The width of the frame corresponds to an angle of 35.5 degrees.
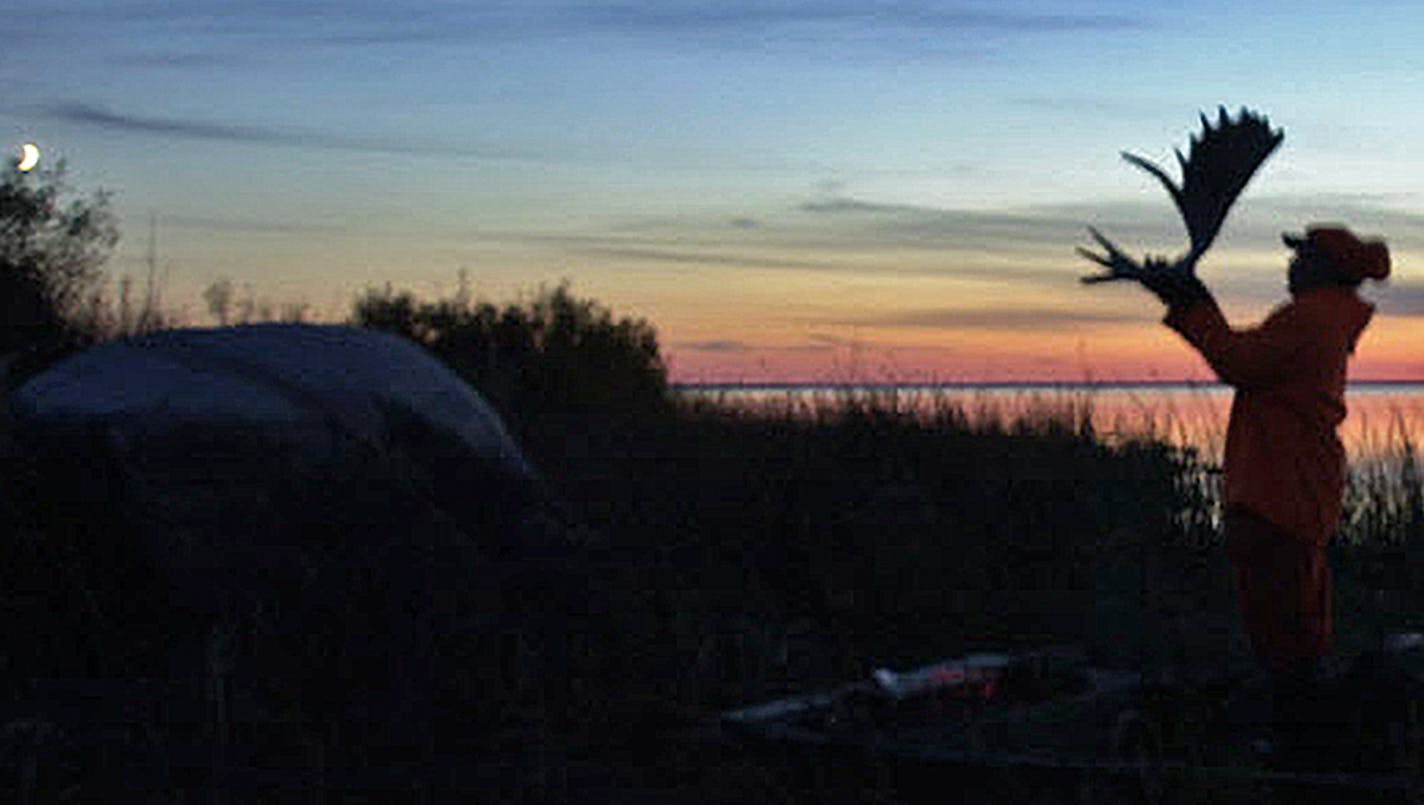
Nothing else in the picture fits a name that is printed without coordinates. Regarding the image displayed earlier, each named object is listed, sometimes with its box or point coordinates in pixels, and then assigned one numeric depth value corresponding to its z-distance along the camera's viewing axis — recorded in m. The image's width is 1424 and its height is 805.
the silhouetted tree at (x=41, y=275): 18.05
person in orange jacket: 7.37
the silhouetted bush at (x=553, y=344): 25.84
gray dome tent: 10.27
